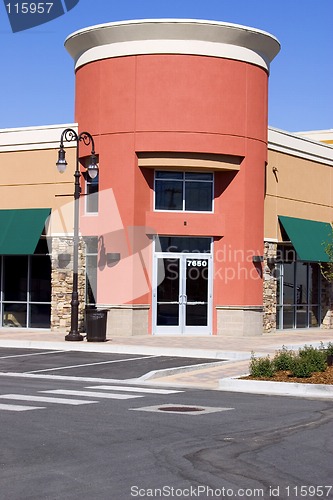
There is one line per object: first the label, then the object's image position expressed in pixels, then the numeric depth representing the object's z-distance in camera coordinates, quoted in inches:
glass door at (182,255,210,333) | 1219.2
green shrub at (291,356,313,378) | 681.0
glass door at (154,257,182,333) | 1209.4
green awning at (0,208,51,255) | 1238.3
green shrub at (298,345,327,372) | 691.2
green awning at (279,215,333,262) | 1322.6
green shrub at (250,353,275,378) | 695.7
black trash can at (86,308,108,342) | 1057.5
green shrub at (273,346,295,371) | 705.0
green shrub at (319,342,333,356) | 751.1
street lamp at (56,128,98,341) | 1075.9
